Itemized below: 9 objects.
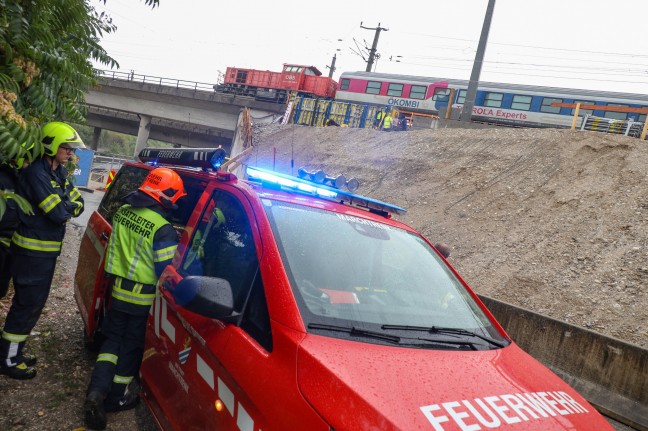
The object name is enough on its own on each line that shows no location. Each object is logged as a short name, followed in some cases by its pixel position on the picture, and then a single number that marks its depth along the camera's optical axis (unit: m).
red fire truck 1.73
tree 2.66
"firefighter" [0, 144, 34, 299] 3.50
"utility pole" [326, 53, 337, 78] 49.56
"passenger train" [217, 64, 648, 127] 24.17
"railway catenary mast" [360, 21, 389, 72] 39.68
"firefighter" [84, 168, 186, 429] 3.08
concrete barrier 4.62
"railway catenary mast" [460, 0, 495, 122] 17.97
